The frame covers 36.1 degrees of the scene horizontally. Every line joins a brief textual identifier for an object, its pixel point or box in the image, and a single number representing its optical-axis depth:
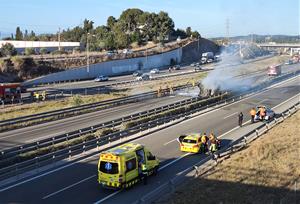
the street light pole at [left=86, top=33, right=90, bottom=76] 93.59
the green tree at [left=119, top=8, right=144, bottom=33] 153.62
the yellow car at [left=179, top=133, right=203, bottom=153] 27.98
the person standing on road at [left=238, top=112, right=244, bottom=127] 37.09
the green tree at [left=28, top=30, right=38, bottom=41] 153.26
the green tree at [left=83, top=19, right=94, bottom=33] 154.45
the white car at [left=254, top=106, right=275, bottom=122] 40.25
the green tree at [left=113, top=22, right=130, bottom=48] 134.36
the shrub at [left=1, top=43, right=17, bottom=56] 97.94
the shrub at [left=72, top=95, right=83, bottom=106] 50.00
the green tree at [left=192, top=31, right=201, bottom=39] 168.75
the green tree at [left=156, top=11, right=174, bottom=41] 152.52
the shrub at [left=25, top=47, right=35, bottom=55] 104.09
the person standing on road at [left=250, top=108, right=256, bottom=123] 39.22
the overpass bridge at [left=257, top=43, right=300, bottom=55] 191.65
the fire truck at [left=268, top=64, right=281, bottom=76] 88.25
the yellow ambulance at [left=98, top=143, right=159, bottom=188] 20.23
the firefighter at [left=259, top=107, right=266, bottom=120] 40.07
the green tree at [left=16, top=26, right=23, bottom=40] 163.70
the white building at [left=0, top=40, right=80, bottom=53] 132.38
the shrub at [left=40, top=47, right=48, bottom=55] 111.44
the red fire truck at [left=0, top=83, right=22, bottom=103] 53.19
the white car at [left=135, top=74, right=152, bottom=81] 84.81
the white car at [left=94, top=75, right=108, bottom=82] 84.69
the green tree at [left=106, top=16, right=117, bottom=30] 160.75
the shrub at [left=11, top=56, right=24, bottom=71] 82.50
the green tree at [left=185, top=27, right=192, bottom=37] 174.93
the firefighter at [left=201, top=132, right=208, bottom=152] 28.39
